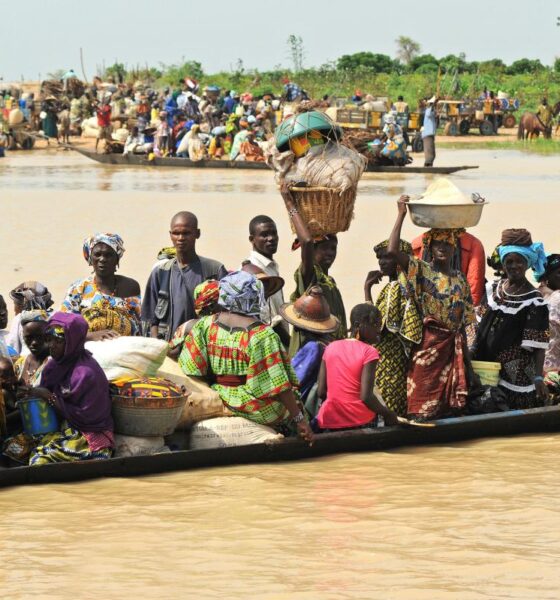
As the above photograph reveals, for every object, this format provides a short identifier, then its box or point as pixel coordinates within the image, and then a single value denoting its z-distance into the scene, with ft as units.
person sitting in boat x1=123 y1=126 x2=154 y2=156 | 195.31
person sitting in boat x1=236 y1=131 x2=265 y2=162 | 185.47
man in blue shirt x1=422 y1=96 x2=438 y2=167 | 176.14
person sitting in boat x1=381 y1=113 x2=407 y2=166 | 177.06
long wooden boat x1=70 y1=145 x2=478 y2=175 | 172.55
